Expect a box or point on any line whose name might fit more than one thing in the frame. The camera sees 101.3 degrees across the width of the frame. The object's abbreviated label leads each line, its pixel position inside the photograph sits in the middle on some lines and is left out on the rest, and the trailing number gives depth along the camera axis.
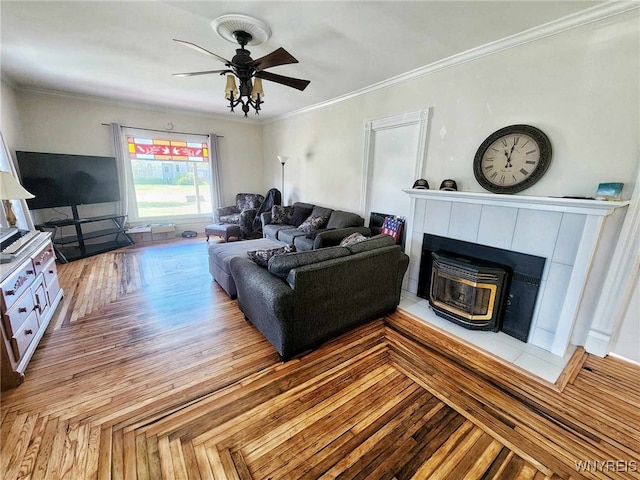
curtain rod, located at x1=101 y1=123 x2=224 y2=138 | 4.94
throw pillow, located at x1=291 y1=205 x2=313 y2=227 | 5.02
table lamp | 2.40
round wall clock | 2.35
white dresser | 1.78
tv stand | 4.35
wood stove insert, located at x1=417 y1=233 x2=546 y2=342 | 2.36
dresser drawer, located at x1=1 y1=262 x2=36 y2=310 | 1.81
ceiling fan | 2.18
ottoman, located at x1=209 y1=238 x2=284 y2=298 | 3.09
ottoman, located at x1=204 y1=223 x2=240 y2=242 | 5.22
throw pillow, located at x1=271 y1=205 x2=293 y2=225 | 5.22
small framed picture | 1.94
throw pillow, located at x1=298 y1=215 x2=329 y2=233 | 4.56
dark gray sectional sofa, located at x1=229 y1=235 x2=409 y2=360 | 2.02
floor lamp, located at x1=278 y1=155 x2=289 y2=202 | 5.68
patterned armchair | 5.49
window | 5.46
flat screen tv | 4.07
